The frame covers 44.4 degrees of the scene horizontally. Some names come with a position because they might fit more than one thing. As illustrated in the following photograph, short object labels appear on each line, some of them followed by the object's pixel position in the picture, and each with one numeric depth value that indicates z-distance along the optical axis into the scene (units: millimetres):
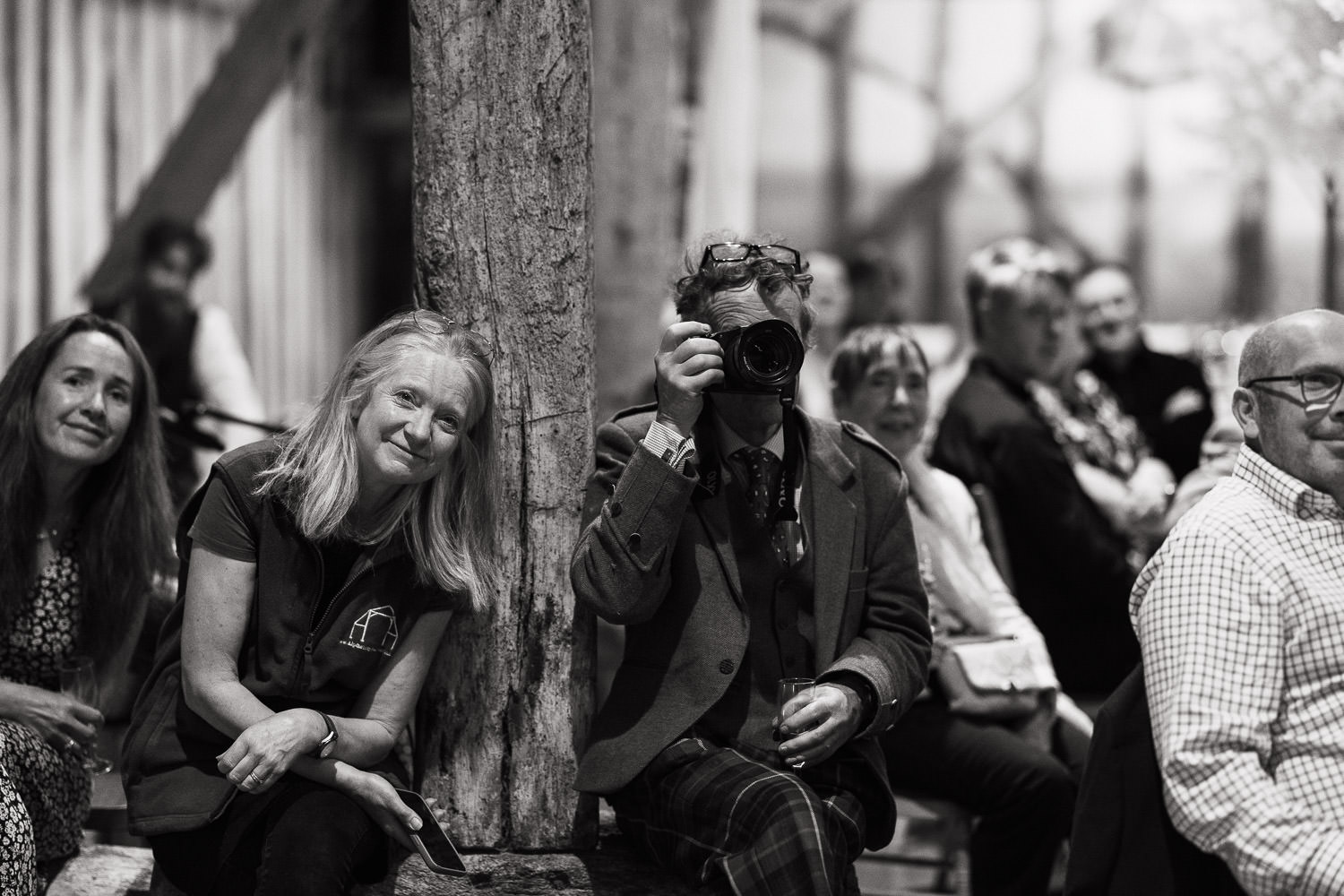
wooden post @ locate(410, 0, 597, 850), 3029
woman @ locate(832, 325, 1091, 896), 3479
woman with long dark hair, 3150
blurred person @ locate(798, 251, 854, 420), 5777
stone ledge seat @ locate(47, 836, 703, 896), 2969
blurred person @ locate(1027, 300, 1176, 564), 4656
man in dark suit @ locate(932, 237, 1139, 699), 4238
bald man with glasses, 2283
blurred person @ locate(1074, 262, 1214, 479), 5582
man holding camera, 2732
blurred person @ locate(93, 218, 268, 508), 5121
